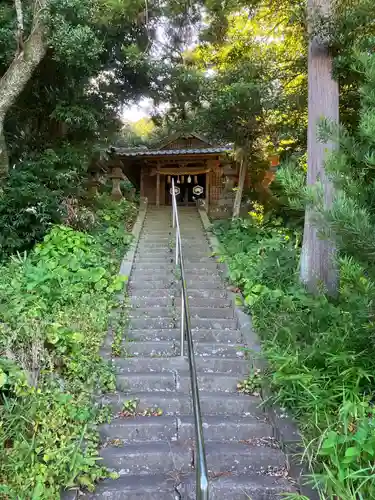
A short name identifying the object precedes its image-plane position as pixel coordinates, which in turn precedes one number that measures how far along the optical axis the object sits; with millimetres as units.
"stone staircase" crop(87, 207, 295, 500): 2545
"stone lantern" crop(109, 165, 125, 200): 11291
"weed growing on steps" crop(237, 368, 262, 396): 3455
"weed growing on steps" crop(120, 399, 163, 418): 3189
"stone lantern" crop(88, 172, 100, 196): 9420
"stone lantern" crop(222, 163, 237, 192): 10789
